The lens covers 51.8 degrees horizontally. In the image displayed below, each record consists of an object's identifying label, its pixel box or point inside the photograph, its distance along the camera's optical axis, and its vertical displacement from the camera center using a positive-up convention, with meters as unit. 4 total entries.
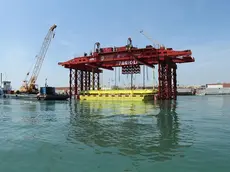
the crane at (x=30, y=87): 96.19 +1.60
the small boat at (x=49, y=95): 71.75 -1.30
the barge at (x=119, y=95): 61.26 -1.39
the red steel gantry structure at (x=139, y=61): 59.83 +8.22
